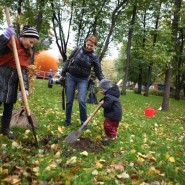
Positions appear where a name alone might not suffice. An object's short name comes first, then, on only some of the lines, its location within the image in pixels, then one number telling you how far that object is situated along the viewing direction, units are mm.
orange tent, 23639
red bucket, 7989
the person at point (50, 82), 15508
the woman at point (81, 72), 4383
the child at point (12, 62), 3261
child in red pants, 3925
